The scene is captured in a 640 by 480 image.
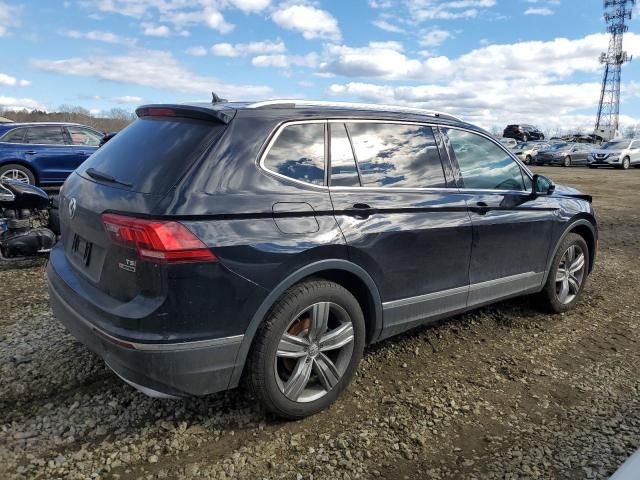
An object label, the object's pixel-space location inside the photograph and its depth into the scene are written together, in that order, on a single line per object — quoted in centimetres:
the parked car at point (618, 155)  2773
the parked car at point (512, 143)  3370
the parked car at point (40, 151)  1052
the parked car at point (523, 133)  4554
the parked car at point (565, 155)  3033
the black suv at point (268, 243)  250
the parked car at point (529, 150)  3198
